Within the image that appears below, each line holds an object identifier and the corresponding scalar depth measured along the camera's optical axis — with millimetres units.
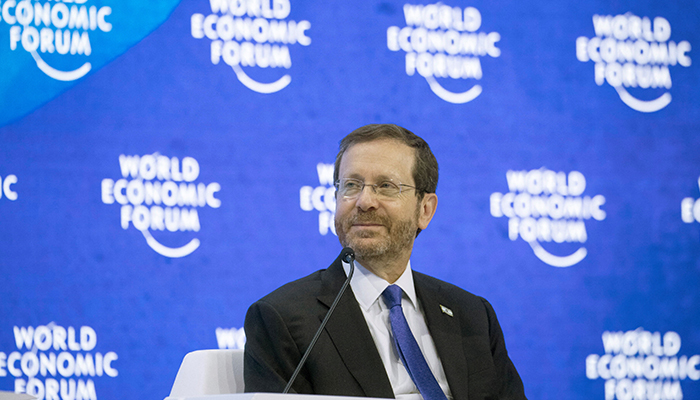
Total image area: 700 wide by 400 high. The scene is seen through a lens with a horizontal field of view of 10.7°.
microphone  6345
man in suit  6408
